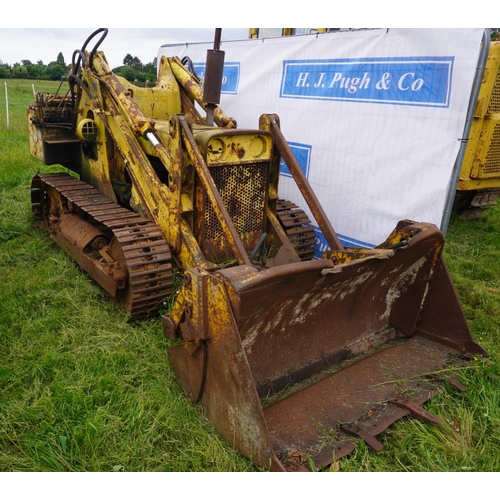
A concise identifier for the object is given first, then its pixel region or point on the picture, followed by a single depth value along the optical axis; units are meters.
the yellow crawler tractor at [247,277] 2.61
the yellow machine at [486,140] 5.86
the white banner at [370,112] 4.07
